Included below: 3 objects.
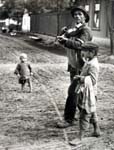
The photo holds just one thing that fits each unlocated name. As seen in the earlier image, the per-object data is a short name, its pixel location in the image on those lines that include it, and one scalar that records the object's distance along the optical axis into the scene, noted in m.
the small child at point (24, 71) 10.73
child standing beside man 6.24
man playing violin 7.04
